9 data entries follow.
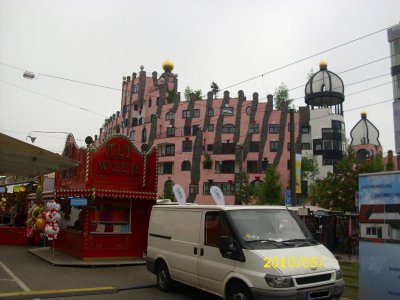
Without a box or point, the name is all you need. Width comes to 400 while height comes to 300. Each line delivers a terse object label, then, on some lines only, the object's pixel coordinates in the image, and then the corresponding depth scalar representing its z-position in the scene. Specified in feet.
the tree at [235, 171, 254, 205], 176.33
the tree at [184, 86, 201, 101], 237.96
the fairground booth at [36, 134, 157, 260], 51.81
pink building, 195.31
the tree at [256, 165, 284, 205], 165.68
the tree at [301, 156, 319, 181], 177.27
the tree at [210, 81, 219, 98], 224.94
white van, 23.35
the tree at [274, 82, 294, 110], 215.74
